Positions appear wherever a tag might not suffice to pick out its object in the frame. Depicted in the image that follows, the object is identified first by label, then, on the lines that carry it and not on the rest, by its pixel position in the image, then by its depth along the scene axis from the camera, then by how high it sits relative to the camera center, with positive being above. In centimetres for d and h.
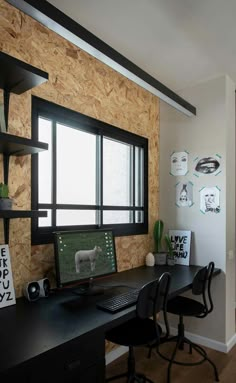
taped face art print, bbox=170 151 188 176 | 334 +33
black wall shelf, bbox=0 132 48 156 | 164 +28
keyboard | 173 -72
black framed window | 222 +16
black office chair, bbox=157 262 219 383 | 245 -106
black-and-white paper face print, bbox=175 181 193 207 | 328 -3
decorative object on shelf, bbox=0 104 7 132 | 177 +44
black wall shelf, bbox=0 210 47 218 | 162 -13
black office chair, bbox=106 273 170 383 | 182 -99
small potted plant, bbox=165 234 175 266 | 322 -72
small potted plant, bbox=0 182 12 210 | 167 -4
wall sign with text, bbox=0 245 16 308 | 173 -55
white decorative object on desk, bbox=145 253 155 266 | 313 -76
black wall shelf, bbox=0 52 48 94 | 158 +71
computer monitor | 193 -48
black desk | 118 -71
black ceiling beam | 154 +98
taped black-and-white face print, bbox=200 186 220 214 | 305 -8
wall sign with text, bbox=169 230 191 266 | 321 -62
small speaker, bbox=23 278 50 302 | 186 -66
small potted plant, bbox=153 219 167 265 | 321 -58
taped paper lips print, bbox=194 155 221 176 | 307 +29
